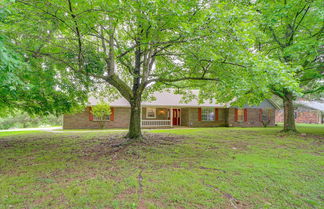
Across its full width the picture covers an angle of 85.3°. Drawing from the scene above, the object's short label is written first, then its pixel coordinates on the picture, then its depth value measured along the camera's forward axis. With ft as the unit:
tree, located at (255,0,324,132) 27.91
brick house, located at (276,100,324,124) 88.96
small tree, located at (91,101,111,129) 46.81
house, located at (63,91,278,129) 52.67
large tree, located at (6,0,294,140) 14.29
